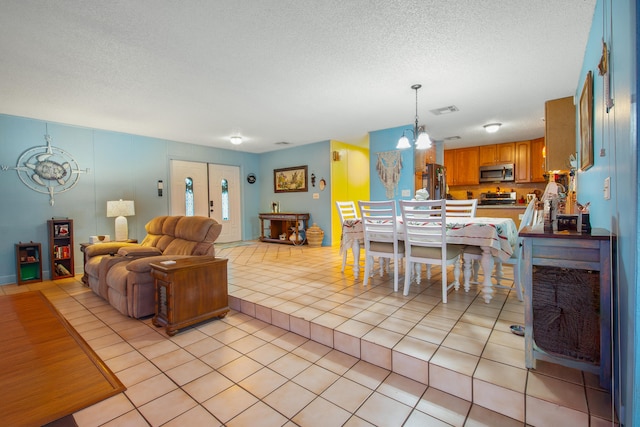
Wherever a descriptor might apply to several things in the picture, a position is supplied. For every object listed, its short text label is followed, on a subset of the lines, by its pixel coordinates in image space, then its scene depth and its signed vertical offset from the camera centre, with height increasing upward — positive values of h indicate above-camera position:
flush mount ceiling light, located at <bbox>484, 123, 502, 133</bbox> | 5.20 +1.41
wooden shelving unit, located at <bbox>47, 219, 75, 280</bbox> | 4.34 -0.52
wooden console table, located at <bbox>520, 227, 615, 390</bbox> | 1.46 -0.52
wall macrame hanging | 5.48 +0.73
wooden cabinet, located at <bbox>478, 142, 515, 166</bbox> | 6.74 +1.22
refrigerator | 5.75 +0.51
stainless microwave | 6.71 +0.76
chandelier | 3.56 +0.89
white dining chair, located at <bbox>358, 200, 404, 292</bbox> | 3.00 -0.33
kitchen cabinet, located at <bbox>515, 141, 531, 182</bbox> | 6.55 +0.99
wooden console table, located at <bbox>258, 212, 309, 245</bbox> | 6.64 -0.44
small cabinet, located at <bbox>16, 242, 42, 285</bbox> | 4.09 -0.70
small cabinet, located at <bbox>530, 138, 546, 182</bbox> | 6.41 +1.00
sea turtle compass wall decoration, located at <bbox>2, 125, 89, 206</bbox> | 4.36 +0.70
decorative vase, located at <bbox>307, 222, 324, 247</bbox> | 6.40 -0.61
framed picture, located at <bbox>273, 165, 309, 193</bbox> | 6.88 +0.73
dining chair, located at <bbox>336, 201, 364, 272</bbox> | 3.82 -0.07
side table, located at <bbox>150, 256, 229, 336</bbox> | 2.42 -0.71
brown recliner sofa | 2.71 -0.50
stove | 6.87 +0.15
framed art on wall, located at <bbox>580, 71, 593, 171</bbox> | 2.21 +0.64
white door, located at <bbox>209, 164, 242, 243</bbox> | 6.89 +0.27
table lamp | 4.54 -0.02
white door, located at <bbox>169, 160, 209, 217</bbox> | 6.16 +0.54
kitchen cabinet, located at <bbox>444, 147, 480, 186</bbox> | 7.21 +1.02
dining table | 2.63 -0.31
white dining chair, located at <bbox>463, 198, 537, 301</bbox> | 2.62 -0.52
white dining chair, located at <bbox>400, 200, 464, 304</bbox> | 2.67 -0.34
